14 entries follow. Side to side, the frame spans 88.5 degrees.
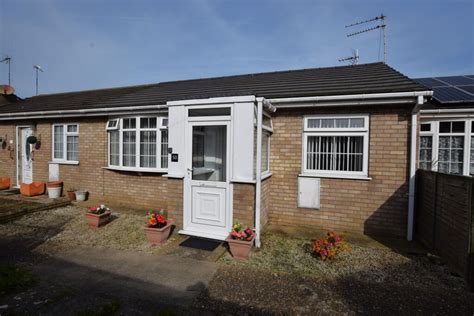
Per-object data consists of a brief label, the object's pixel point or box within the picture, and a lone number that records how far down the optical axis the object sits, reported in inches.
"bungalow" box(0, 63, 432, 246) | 185.5
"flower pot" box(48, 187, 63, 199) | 312.9
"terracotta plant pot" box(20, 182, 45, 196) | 320.5
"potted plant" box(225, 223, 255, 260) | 160.6
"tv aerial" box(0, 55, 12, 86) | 636.1
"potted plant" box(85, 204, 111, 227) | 217.5
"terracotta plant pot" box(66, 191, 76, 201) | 304.8
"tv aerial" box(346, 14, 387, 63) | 402.3
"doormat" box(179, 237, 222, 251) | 180.7
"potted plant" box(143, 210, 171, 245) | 184.7
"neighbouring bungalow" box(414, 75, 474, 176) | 245.6
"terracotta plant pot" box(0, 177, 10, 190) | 368.5
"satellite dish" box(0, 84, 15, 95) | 603.8
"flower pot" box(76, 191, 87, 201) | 302.8
